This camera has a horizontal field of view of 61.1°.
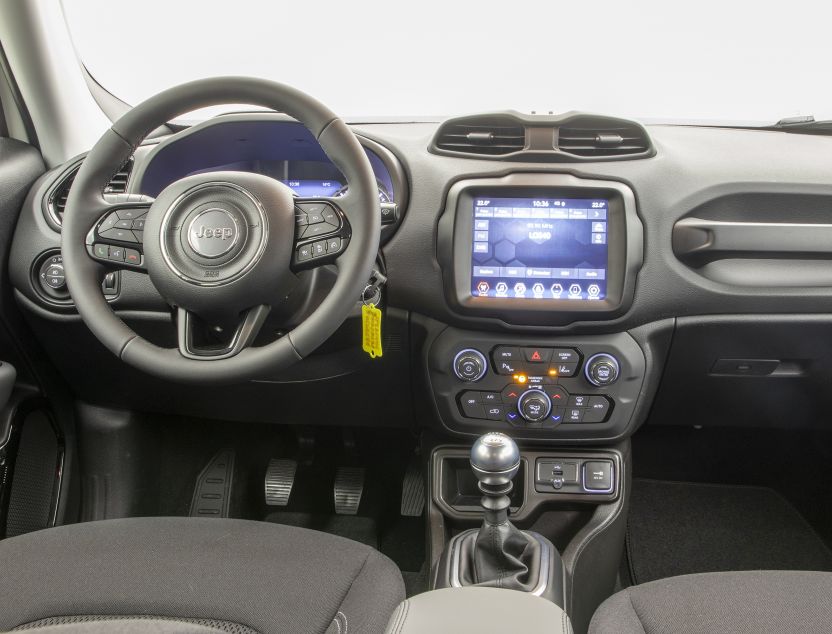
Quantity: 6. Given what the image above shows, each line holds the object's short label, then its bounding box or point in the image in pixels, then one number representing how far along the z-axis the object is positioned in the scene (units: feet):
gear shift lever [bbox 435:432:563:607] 3.63
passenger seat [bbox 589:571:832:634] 2.91
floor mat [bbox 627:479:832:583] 5.93
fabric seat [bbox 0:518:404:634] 3.00
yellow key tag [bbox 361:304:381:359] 3.92
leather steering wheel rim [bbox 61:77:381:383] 3.23
